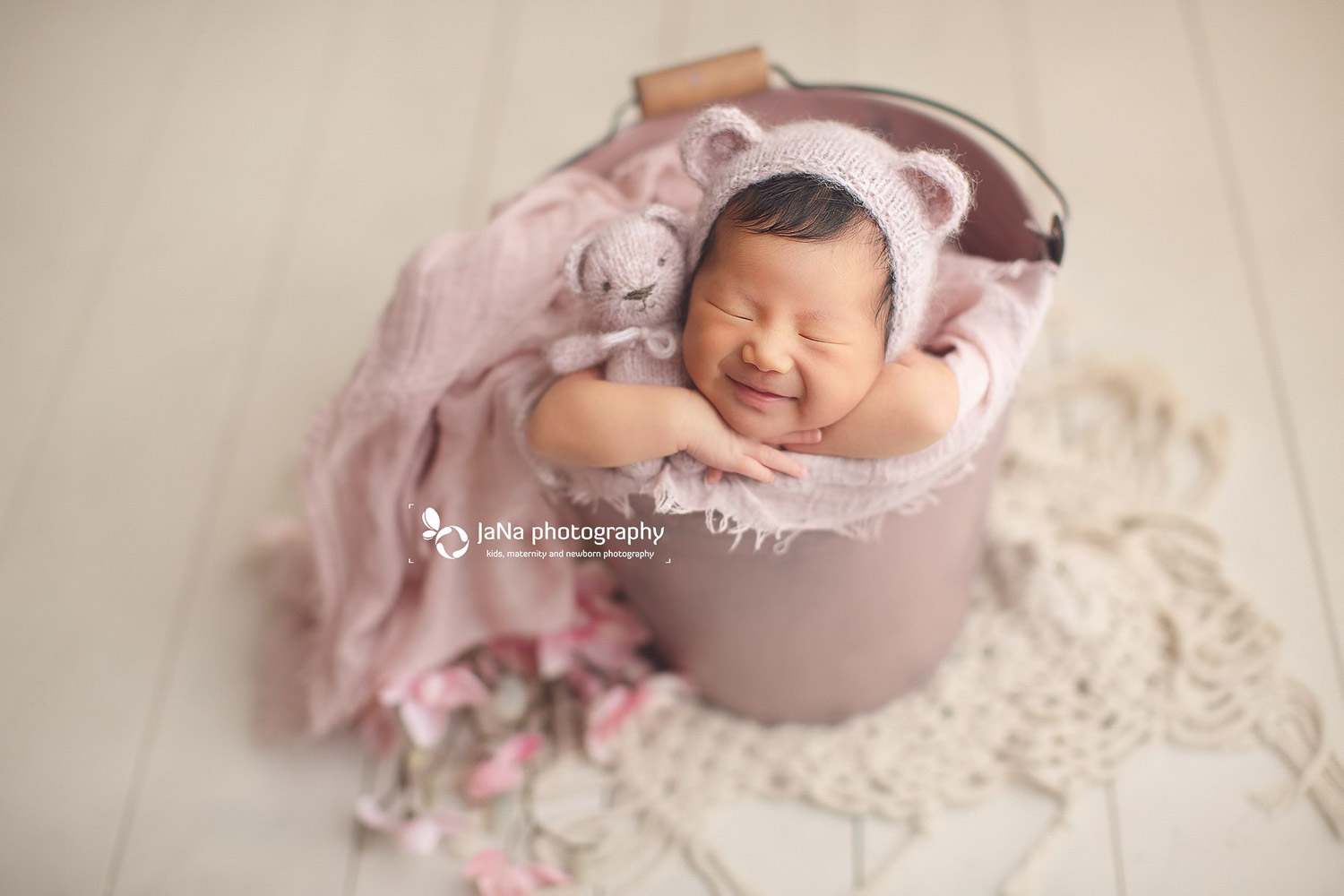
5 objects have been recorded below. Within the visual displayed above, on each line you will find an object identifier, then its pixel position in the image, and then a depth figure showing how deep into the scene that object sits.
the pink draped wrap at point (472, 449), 0.79
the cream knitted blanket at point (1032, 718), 1.04
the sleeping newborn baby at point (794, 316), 0.70
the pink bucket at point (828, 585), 0.84
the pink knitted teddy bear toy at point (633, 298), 0.74
